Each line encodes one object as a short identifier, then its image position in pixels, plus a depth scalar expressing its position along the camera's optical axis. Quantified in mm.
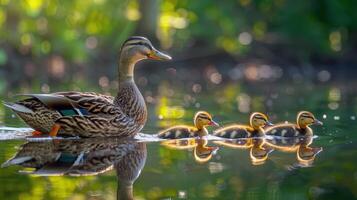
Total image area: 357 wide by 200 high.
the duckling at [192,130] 17797
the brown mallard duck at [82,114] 17125
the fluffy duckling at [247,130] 17953
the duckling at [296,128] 18250
